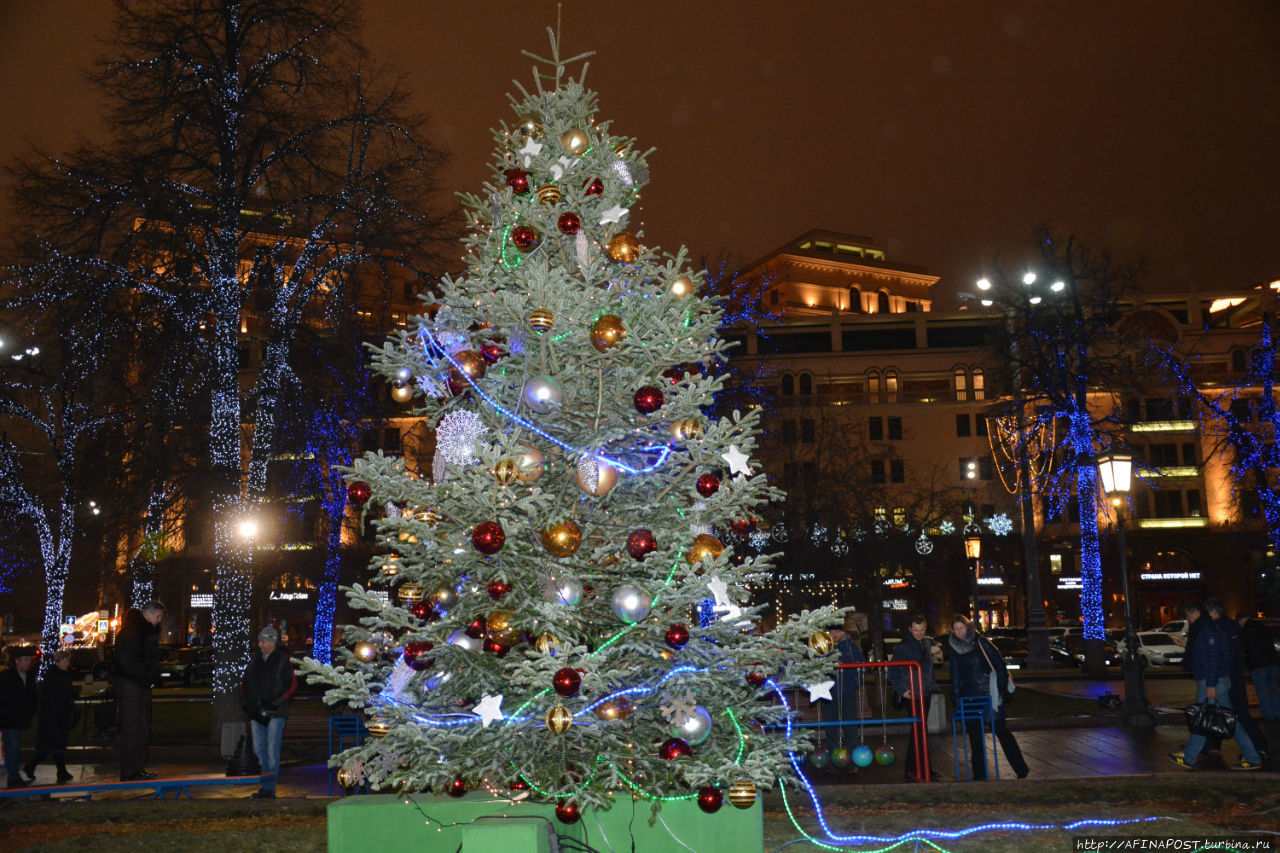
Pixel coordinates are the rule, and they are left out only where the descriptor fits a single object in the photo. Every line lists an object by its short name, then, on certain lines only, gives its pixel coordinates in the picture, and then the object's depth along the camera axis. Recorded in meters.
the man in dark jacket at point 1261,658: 14.77
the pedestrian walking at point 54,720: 13.34
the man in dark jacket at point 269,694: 11.16
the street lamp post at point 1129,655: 16.05
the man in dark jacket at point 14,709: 12.86
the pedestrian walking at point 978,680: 10.78
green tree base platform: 6.11
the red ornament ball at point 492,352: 6.88
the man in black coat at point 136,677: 11.91
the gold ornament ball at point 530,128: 7.55
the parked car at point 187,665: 36.75
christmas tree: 6.00
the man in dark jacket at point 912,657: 11.46
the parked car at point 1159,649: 33.34
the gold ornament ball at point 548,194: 6.89
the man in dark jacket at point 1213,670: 11.31
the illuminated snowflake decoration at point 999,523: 50.72
